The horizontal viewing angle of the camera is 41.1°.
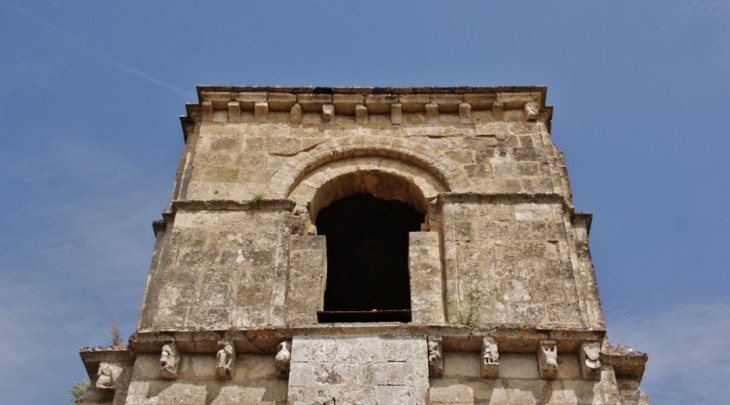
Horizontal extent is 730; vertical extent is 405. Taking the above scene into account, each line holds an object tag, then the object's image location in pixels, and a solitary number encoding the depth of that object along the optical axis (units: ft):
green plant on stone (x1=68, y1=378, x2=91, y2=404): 31.65
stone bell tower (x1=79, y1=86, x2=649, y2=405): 29.04
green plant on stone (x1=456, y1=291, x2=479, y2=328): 30.66
